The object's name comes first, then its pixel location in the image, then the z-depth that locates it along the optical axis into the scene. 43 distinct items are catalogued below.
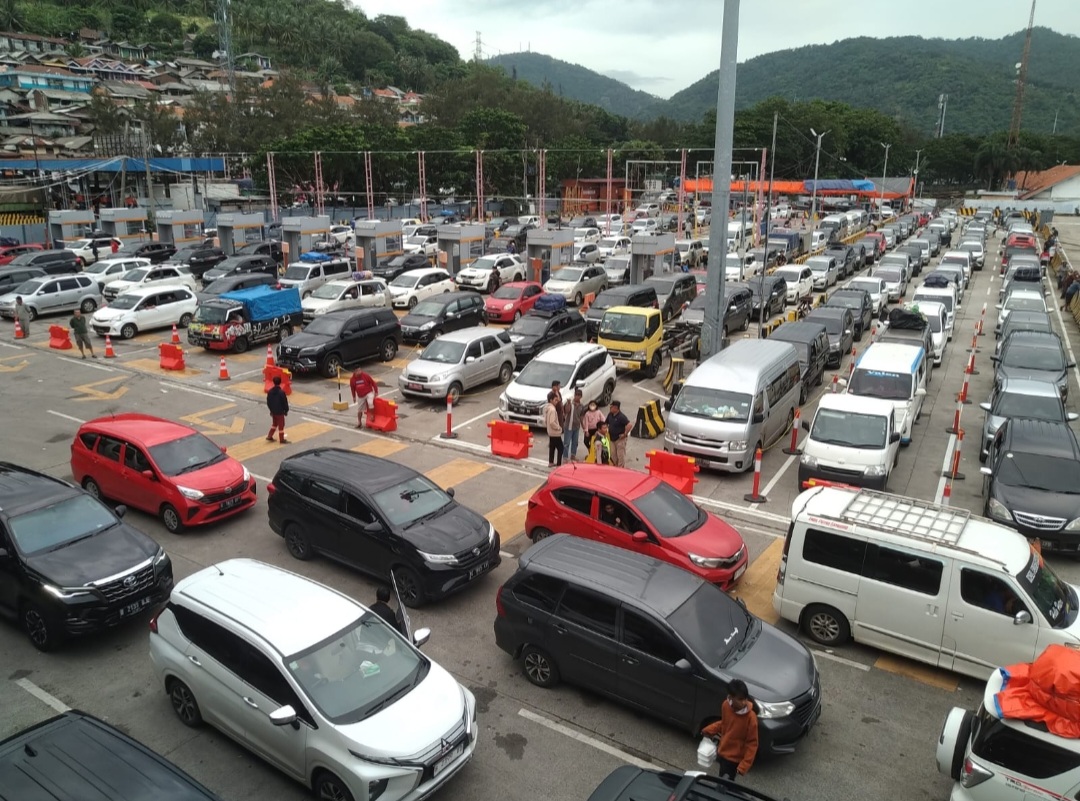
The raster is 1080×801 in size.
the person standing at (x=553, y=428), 15.23
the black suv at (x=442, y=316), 25.05
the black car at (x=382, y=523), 10.07
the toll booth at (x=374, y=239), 38.38
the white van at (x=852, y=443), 13.82
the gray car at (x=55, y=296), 28.25
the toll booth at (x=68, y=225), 44.50
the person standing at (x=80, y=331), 22.81
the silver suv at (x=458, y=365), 19.22
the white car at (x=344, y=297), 26.69
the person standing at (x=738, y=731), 6.42
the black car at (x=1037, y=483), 11.79
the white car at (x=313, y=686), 6.47
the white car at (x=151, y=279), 29.70
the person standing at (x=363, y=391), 17.32
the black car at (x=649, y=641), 7.45
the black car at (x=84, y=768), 5.27
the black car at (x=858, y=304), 27.36
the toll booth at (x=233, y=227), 41.47
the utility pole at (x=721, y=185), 17.40
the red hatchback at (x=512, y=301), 28.25
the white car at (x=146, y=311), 25.19
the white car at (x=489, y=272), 33.84
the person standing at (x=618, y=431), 14.43
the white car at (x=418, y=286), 30.80
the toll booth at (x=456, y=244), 38.12
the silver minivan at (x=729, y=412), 14.95
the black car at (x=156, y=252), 37.72
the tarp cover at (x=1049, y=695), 6.12
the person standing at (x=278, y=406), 15.89
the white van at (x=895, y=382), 16.83
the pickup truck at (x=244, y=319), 23.66
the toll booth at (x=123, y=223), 44.53
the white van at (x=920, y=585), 8.34
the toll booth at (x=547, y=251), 35.78
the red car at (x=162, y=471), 12.09
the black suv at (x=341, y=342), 21.11
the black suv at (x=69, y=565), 8.80
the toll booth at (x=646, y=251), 32.59
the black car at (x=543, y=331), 22.39
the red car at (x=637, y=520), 10.27
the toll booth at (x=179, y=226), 42.16
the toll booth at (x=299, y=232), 39.41
